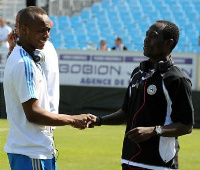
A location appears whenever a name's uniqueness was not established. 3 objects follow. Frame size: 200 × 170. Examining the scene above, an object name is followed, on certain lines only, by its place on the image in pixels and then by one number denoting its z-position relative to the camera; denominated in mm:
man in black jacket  6593
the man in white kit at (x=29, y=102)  6530
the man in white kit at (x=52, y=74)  9229
